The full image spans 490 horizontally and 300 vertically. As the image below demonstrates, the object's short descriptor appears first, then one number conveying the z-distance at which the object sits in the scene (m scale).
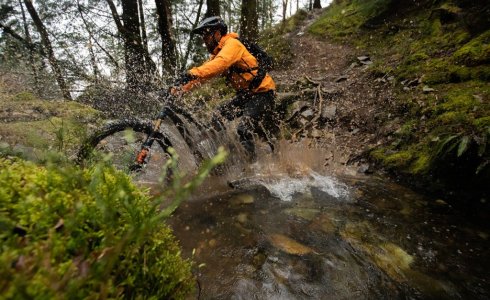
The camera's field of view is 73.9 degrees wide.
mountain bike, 4.27
